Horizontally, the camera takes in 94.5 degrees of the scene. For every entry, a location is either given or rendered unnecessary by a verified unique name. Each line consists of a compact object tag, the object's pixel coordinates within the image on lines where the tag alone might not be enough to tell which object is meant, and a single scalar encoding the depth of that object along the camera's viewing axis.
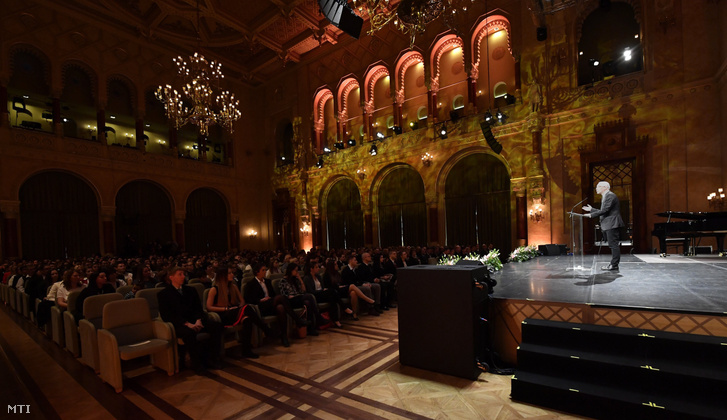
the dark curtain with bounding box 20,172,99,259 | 12.66
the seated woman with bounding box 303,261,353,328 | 5.61
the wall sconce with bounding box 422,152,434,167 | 13.88
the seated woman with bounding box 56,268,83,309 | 4.98
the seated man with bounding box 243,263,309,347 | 4.77
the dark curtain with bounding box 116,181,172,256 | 14.82
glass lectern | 10.51
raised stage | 2.81
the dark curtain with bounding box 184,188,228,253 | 17.34
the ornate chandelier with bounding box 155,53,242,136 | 9.51
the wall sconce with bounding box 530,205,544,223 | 11.39
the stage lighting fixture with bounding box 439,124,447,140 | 13.16
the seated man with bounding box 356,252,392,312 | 6.43
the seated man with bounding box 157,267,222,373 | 3.83
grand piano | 6.69
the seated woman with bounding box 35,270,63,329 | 5.16
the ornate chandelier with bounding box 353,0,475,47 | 5.97
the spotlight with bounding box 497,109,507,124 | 11.54
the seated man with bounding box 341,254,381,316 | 6.20
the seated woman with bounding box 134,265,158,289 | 6.19
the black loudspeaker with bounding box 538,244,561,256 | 10.21
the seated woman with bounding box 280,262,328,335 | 5.17
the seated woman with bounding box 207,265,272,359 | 4.30
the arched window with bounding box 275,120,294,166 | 20.06
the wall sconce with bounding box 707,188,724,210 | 8.64
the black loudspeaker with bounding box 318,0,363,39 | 5.66
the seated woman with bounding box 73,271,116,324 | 4.45
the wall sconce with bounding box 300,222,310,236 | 18.33
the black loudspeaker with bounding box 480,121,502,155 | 10.80
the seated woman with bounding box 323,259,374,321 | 5.81
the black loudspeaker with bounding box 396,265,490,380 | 3.28
